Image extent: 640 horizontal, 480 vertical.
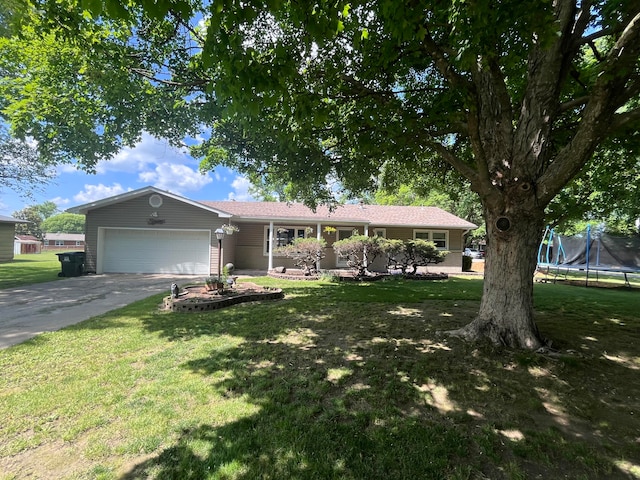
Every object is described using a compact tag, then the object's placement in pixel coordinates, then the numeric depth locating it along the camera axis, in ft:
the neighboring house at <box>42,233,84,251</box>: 193.54
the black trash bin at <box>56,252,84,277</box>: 42.75
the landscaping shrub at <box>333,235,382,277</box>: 41.78
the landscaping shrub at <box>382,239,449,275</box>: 43.24
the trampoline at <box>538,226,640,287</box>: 40.05
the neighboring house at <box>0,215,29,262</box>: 69.46
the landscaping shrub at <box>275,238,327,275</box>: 43.06
